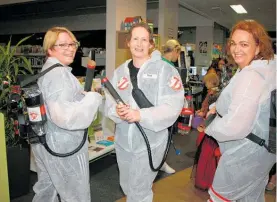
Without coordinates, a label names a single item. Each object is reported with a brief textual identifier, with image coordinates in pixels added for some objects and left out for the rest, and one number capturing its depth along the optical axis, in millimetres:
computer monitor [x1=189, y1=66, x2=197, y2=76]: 8367
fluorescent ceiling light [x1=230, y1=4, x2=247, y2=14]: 7572
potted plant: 2430
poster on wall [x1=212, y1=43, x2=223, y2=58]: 10066
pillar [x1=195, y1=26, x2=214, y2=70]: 9953
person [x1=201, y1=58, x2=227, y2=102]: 5595
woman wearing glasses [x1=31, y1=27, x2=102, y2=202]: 1506
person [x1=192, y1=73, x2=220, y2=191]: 2658
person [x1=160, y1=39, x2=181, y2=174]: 3055
